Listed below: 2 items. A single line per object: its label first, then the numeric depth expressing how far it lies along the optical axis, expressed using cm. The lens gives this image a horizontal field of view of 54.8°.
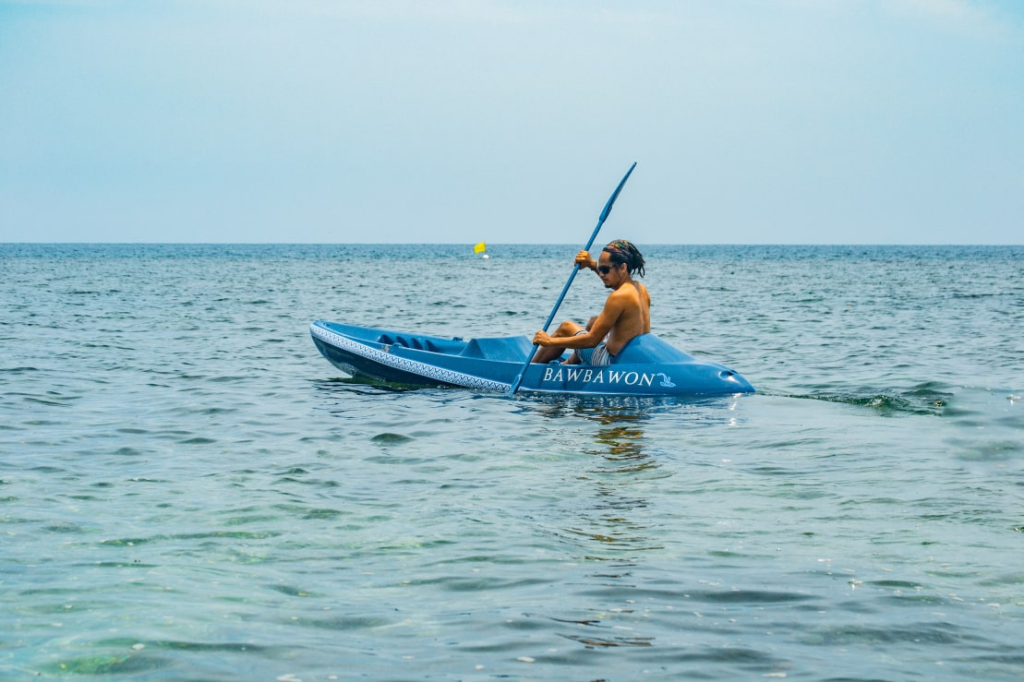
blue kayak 1205
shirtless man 1176
